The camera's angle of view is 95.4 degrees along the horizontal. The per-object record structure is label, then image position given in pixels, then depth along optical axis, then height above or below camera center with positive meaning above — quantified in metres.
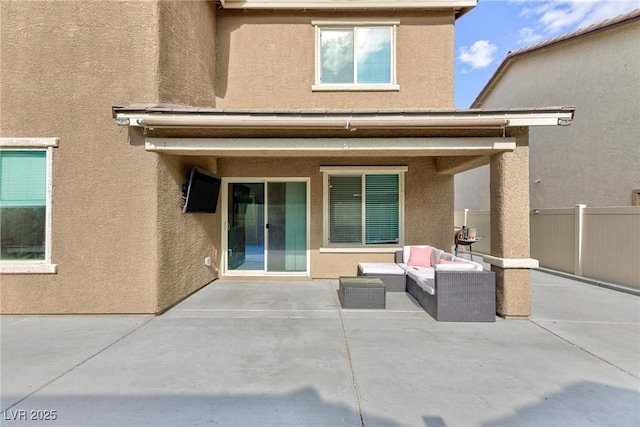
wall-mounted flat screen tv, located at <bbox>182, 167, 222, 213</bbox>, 6.14 +0.57
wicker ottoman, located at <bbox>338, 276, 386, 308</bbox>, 5.74 -1.54
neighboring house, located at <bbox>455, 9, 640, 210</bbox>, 9.22 +3.66
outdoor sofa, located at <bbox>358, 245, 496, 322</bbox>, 5.20 -1.38
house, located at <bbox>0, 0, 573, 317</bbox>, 5.19 +1.33
